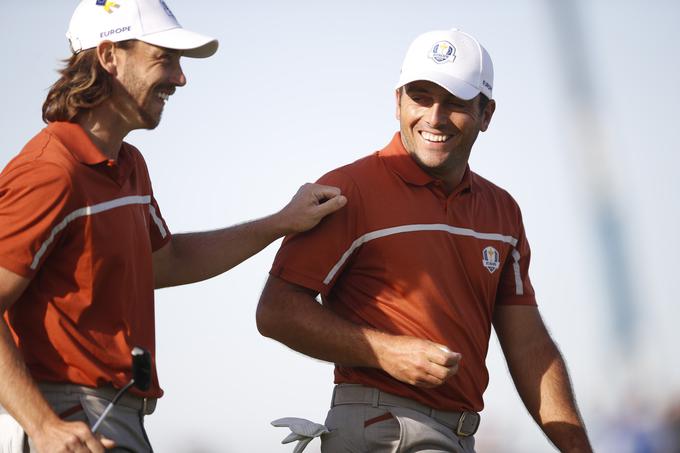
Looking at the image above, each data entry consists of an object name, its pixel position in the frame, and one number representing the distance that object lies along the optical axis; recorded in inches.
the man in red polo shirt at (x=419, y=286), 448.8
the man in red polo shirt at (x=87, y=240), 368.5
